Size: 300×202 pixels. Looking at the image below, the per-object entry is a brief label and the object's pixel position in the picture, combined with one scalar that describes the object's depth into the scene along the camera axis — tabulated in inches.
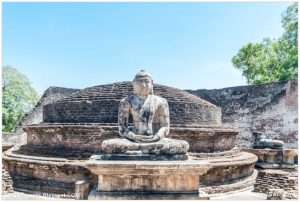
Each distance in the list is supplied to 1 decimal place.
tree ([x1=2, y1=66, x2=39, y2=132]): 876.6
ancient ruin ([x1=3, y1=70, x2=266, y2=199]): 291.1
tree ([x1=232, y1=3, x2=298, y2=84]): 753.0
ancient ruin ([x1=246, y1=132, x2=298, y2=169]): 377.7
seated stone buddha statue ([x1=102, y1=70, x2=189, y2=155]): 145.5
